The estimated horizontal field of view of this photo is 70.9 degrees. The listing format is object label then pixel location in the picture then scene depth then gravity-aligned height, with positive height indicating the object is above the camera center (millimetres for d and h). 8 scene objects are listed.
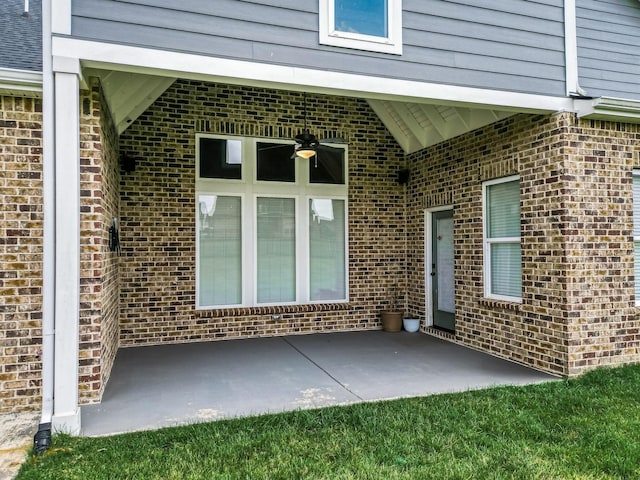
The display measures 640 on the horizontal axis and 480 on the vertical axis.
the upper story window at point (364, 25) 4242 +2141
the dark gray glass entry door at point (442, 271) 7098 -432
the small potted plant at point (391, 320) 7621 -1275
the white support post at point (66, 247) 3533 +0
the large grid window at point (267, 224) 7074 +362
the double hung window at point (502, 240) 5703 +53
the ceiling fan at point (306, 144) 6137 +1402
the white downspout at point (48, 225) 3500 +174
